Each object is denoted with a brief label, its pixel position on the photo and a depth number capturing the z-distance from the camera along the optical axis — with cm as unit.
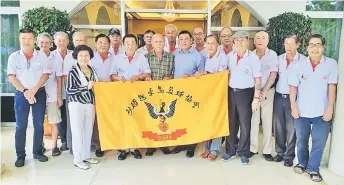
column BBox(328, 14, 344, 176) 323
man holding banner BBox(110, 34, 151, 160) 368
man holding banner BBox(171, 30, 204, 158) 377
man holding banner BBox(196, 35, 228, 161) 363
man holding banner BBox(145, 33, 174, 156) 372
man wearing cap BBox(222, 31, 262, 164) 347
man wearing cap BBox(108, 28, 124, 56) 401
